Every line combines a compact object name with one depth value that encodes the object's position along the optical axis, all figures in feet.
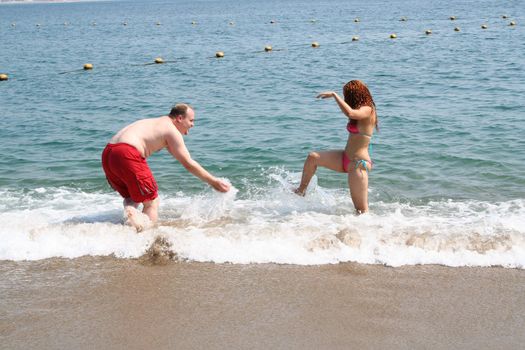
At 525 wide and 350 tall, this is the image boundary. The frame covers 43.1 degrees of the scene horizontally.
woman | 23.16
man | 21.35
